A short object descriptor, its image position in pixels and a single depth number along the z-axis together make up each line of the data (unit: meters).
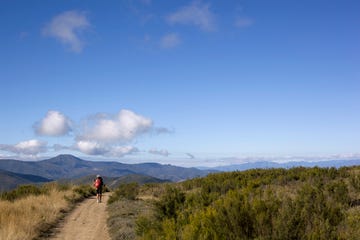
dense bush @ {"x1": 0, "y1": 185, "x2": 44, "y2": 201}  24.39
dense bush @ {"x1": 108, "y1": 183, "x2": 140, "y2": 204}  25.81
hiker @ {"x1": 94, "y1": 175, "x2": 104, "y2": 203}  26.55
